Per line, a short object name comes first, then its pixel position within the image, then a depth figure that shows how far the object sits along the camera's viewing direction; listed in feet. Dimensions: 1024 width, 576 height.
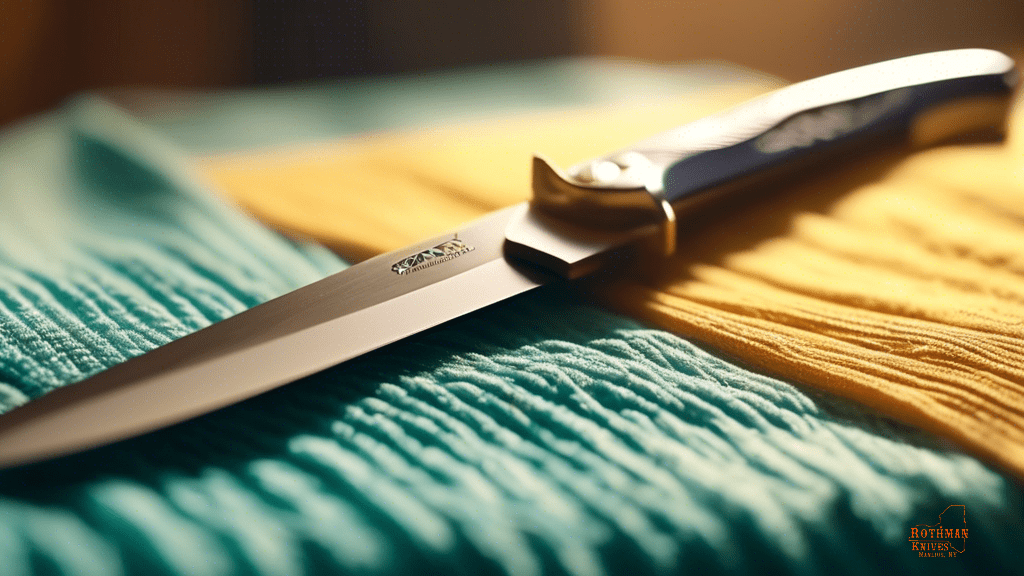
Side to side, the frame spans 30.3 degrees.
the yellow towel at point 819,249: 1.18
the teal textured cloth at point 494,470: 1.06
